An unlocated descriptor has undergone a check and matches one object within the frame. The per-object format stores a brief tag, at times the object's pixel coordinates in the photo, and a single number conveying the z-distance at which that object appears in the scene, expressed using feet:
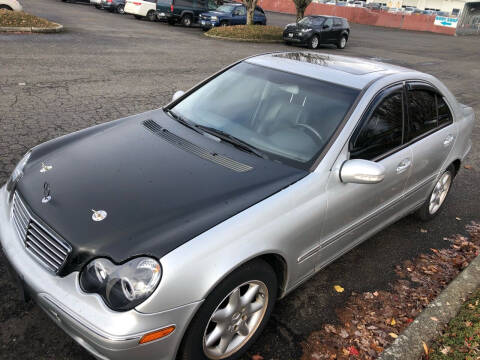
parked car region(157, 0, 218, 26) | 73.15
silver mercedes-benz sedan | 6.96
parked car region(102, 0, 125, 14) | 83.30
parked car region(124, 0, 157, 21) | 75.23
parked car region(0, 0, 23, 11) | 53.36
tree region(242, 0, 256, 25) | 66.80
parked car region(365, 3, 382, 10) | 149.26
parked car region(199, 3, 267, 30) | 69.97
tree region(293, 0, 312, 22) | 72.13
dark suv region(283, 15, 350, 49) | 64.39
